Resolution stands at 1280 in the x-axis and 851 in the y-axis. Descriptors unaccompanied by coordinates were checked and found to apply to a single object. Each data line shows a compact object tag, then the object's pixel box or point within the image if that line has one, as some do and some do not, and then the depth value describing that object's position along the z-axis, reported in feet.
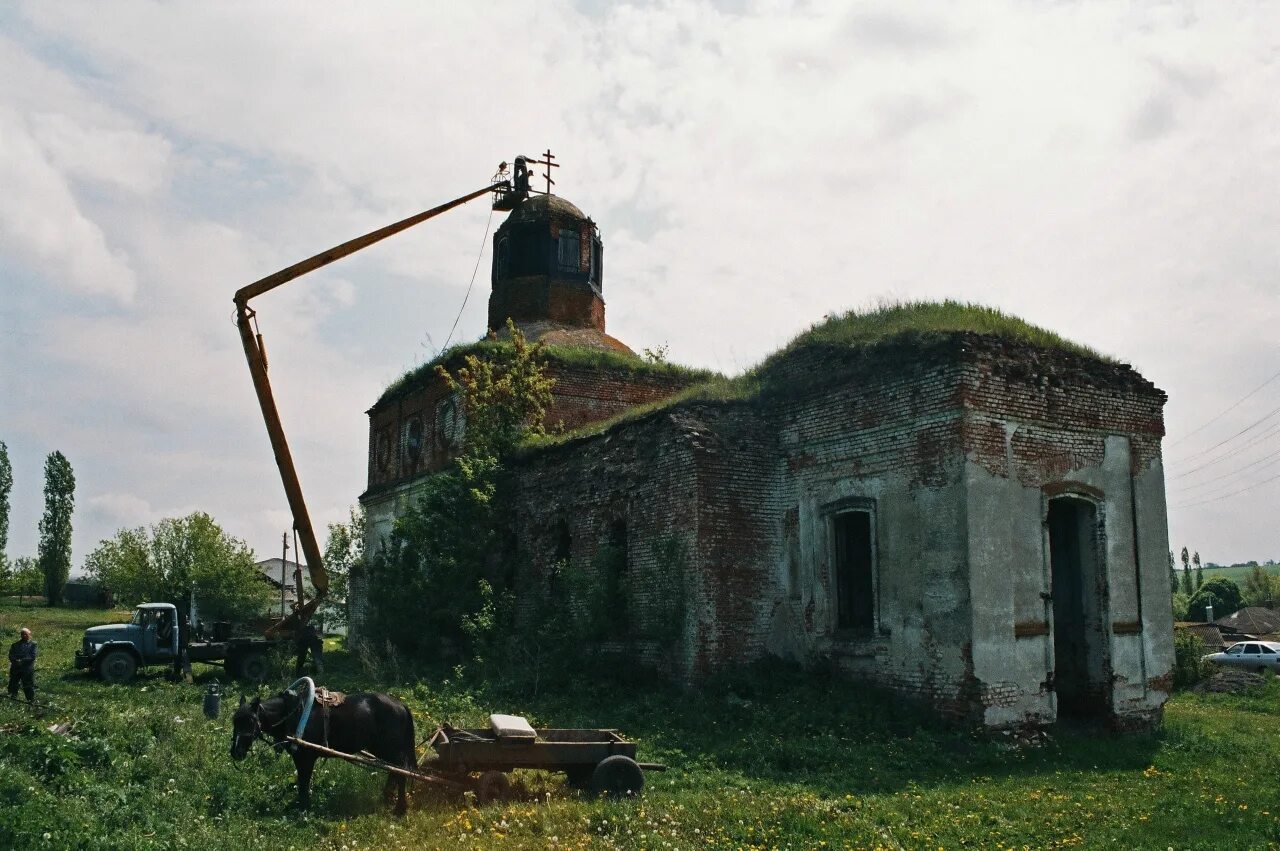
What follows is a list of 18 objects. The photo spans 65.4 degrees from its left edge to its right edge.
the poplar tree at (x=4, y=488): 198.08
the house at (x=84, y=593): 200.85
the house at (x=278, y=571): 236.53
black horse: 29.27
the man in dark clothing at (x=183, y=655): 65.92
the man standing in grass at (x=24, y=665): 52.95
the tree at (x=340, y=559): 106.42
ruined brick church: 40.81
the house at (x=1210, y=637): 114.01
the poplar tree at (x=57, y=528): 194.49
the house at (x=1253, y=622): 152.87
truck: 65.41
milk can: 45.57
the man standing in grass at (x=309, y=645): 66.69
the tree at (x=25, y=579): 187.11
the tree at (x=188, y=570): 158.40
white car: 100.53
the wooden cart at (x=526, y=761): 29.27
